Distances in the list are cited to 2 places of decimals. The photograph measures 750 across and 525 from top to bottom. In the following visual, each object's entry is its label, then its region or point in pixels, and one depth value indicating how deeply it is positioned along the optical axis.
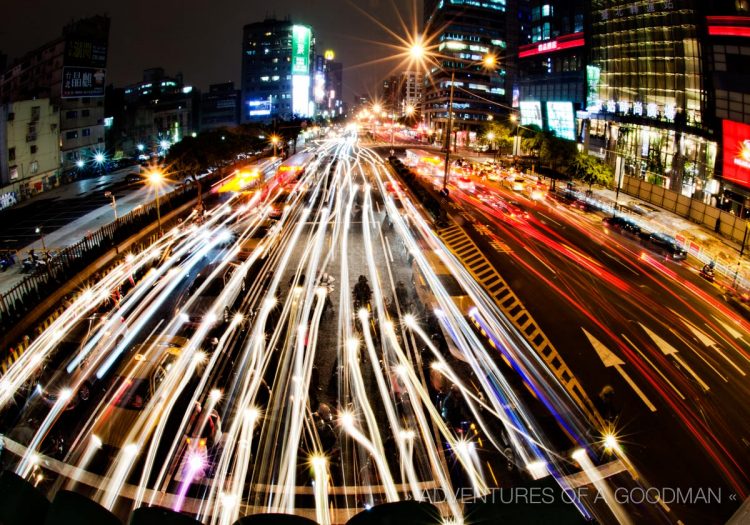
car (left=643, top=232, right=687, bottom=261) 26.41
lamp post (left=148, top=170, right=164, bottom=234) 26.92
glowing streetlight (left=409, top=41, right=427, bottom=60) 34.63
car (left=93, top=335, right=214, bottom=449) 10.87
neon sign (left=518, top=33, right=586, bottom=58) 62.72
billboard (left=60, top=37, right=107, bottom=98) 52.00
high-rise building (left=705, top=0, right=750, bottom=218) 32.44
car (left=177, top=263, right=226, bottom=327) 16.61
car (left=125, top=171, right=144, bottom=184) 47.25
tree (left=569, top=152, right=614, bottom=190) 44.16
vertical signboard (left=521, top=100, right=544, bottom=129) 70.25
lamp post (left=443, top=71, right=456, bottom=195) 35.06
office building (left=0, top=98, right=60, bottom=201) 40.38
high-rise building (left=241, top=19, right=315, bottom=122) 138.12
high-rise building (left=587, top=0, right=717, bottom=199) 39.00
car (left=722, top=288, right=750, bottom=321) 19.70
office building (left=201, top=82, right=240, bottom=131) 115.69
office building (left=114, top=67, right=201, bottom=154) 72.00
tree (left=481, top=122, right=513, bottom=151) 71.38
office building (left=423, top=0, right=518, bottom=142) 109.69
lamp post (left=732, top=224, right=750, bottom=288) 22.60
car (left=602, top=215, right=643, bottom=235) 30.13
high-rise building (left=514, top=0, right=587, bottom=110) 61.94
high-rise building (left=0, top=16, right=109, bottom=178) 51.53
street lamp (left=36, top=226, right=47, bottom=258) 24.13
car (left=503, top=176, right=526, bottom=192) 45.69
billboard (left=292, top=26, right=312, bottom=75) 138.38
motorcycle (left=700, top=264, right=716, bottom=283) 23.12
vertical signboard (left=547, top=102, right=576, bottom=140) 63.16
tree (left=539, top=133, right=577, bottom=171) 50.44
